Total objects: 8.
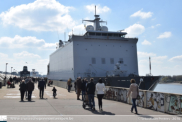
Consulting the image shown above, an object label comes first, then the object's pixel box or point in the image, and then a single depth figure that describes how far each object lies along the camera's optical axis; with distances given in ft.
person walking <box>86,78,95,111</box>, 30.48
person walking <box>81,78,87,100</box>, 43.20
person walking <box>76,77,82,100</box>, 45.71
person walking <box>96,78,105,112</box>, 29.19
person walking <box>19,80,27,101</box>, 42.32
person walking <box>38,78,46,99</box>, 47.96
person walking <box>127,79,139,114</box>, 27.52
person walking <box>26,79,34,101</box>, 43.24
